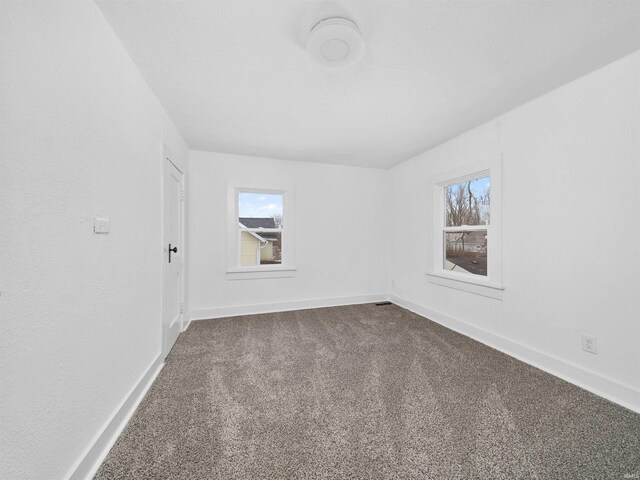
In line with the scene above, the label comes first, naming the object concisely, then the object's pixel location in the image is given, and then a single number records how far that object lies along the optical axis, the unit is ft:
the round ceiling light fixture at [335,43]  4.77
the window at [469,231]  9.05
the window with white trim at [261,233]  12.76
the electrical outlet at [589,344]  6.52
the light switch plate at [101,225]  4.51
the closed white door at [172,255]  8.38
